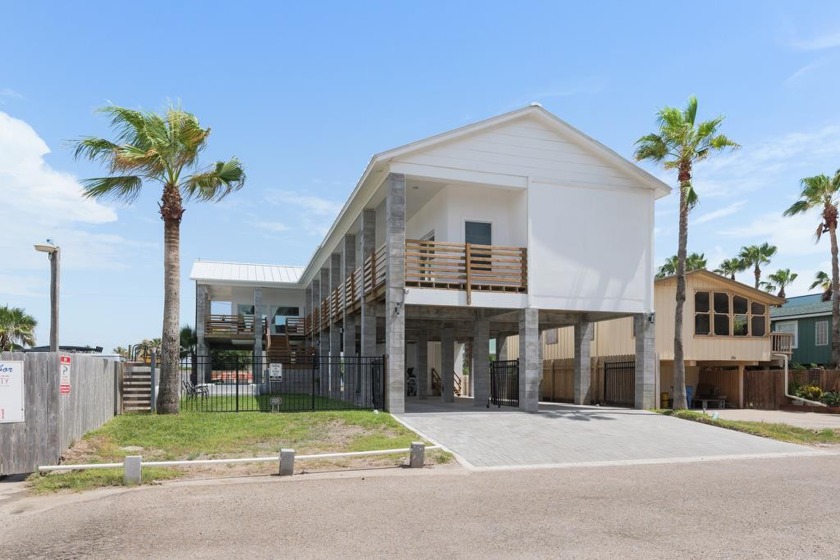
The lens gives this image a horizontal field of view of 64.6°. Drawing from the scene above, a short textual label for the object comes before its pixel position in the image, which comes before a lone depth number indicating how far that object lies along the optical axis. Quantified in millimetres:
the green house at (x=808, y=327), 35156
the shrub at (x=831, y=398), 26016
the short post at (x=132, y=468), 10000
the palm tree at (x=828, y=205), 30047
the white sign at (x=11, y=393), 10648
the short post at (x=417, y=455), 11617
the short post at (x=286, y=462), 10844
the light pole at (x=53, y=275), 15539
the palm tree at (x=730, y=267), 49588
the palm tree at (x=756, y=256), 48375
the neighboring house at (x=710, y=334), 26359
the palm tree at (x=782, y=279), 50000
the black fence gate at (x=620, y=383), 24078
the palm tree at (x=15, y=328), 33656
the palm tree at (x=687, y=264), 47756
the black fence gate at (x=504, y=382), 22562
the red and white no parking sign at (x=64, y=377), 11555
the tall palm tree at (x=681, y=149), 20750
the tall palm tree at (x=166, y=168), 17531
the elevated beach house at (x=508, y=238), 19188
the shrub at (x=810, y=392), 26656
